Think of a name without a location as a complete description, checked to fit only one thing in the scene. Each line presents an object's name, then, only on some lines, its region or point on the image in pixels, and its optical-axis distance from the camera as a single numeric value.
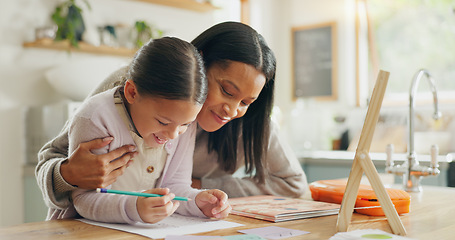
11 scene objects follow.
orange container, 1.29
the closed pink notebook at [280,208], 1.22
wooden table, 1.03
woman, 1.20
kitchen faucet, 1.77
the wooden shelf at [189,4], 3.91
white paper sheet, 1.05
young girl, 1.13
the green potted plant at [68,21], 3.28
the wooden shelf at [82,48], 3.23
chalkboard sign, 4.62
